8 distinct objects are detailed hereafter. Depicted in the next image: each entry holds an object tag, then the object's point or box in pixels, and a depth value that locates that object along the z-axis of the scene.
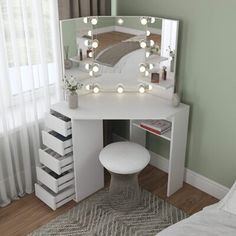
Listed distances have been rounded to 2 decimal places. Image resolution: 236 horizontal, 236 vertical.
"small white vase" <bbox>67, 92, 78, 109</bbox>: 2.78
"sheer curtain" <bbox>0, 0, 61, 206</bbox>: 2.66
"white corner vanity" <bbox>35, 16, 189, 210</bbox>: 2.80
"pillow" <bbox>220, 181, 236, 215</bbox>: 2.21
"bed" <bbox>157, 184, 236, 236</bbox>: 1.96
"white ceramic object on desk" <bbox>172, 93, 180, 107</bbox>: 2.84
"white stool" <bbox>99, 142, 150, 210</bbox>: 2.67
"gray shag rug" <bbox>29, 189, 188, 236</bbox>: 2.71
